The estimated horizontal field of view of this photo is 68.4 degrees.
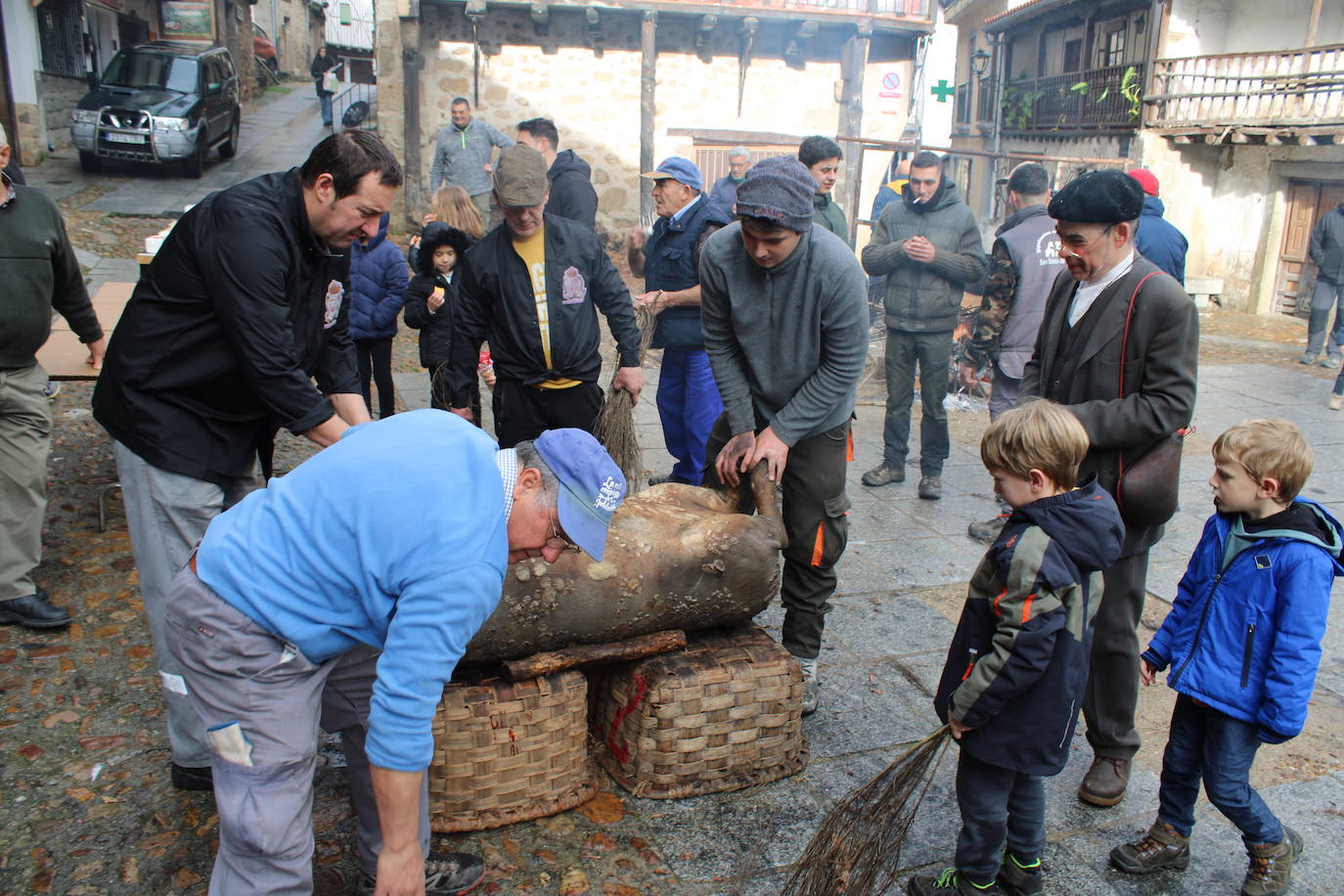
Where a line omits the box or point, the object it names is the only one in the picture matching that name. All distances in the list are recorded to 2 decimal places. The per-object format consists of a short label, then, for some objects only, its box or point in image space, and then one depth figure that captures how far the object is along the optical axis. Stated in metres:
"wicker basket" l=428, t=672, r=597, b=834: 2.89
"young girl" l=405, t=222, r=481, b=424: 6.01
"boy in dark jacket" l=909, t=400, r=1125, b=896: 2.45
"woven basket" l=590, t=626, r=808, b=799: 3.09
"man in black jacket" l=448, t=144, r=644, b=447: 4.45
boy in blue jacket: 2.59
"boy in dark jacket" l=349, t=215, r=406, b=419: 6.01
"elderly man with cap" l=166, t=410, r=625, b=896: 1.92
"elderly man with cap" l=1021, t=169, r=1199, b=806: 2.96
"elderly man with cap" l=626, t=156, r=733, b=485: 5.58
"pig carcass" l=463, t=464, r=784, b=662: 3.02
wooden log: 2.97
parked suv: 15.23
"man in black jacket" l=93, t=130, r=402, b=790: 2.79
